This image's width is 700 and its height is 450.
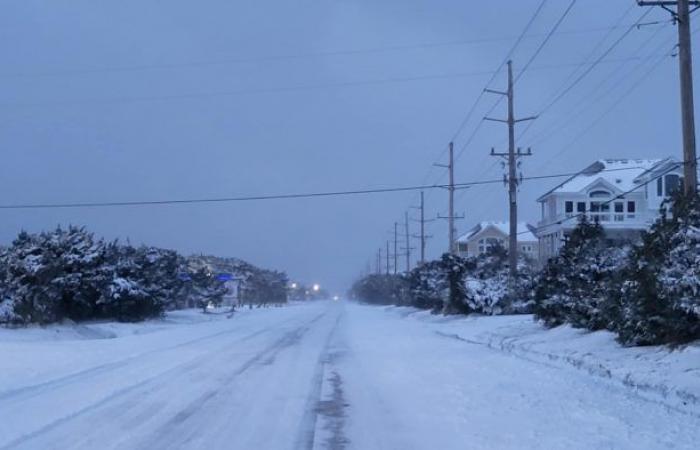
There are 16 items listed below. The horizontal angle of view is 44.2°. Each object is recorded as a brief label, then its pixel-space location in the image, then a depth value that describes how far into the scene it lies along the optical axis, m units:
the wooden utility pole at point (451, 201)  54.41
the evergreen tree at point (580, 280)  23.05
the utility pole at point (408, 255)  94.85
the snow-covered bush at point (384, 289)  86.40
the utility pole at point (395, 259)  113.89
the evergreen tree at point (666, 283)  15.80
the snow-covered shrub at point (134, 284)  43.28
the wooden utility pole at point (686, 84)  19.00
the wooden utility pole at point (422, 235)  77.56
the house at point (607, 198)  60.28
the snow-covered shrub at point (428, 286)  54.03
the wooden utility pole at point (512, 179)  37.66
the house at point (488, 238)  101.25
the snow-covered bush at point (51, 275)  35.94
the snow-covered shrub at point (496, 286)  42.06
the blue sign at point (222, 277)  87.20
